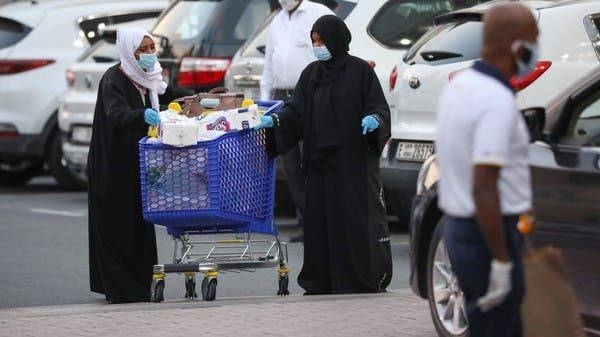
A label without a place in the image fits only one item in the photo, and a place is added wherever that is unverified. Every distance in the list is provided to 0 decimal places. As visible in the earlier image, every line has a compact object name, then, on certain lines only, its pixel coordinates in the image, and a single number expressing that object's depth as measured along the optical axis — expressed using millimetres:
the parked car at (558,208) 13953
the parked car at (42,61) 33844
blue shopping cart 18062
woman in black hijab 19547
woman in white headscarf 19359
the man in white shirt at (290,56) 24641
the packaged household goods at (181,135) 17891
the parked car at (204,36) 28516
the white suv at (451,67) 20953
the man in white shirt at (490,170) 10352
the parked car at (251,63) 26828
